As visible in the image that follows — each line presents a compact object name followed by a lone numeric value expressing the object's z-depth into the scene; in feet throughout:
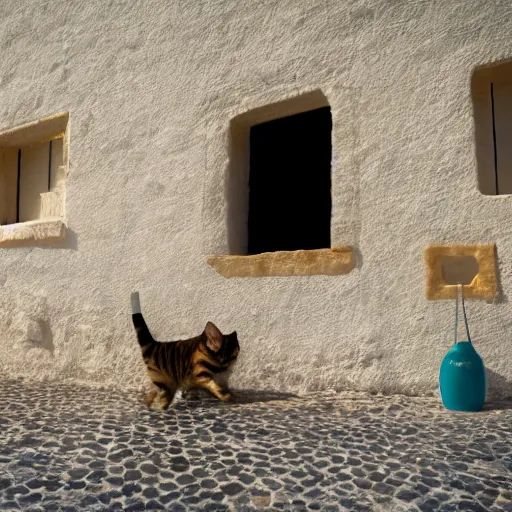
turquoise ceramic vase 8.72
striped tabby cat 10.39
